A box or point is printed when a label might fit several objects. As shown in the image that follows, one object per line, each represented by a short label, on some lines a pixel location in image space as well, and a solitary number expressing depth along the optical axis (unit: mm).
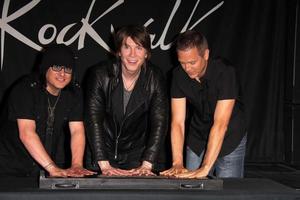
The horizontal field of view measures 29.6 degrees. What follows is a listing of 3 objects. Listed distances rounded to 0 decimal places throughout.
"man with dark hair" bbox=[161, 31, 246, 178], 2510
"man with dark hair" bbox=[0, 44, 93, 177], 2555
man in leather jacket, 2658
